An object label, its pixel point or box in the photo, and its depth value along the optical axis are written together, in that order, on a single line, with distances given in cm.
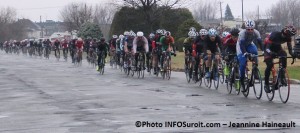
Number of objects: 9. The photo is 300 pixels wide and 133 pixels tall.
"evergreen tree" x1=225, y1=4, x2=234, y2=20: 18145
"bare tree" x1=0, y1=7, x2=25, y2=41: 15125
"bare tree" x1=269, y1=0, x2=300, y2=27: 10552
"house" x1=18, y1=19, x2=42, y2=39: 16012
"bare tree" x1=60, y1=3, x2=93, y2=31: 8956
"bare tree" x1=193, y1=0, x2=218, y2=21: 16812
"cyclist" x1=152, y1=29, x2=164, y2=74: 2580
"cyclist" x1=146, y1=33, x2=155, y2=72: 2661
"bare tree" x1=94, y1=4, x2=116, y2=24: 11978
